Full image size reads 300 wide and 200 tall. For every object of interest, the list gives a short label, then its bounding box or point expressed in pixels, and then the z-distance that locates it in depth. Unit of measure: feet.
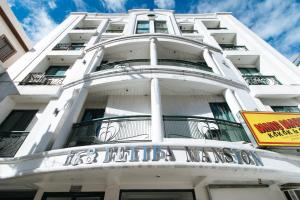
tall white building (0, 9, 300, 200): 17.12
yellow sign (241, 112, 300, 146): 19.92
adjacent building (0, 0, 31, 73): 42.16
